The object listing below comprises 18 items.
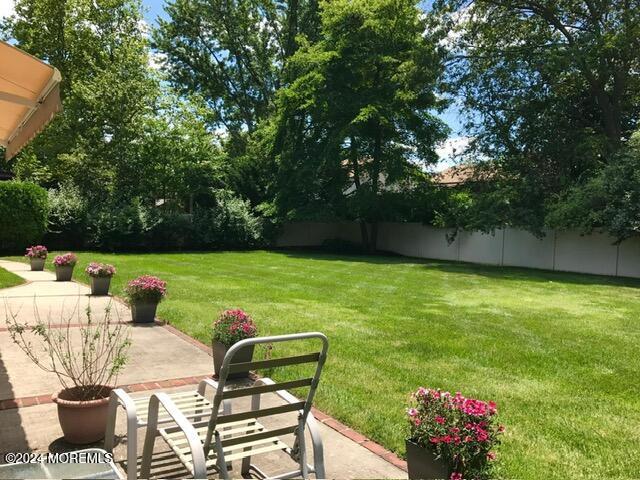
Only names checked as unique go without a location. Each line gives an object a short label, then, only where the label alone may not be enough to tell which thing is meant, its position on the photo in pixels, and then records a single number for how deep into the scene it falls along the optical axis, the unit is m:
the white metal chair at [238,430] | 2.62
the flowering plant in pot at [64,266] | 13.02
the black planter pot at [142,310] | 8.27
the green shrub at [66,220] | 22.02
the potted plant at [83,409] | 3.74
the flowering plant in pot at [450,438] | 2.88
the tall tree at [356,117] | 25.52
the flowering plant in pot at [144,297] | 8.25
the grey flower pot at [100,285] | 10.90
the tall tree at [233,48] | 36.53
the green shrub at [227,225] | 26.14
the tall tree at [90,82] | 24.84
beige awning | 4.48
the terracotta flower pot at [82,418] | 3.73
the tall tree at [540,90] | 19.95
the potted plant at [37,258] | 15.30
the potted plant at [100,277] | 10.87
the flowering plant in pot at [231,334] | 5.58
